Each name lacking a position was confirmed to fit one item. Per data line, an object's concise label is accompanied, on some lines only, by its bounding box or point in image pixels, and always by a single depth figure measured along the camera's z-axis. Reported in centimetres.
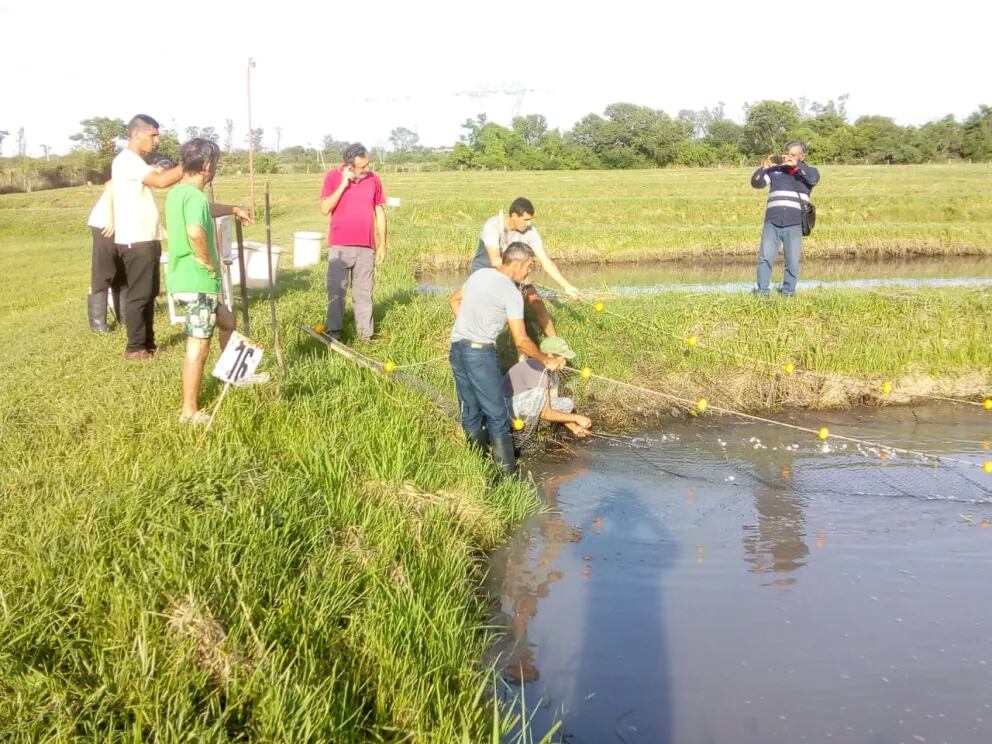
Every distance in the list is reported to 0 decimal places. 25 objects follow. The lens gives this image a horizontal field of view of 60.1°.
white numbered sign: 560
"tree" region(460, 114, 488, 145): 8581
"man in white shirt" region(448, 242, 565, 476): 632
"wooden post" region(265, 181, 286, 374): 681
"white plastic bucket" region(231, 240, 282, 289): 995
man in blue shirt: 1055
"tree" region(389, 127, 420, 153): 15562
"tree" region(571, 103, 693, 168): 7619
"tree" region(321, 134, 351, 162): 10616
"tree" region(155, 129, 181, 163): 4738
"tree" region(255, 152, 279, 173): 6425
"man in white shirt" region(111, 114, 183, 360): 758
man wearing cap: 764
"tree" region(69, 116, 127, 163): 5297
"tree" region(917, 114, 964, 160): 7025
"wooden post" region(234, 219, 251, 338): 652
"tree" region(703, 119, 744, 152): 7838
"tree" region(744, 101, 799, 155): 7469
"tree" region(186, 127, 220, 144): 6526
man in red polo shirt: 848
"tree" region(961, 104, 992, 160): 6719
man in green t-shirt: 577
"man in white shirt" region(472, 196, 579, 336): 759
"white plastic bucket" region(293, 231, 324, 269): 1283
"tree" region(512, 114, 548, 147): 10300
